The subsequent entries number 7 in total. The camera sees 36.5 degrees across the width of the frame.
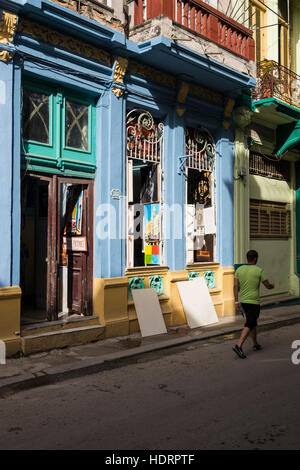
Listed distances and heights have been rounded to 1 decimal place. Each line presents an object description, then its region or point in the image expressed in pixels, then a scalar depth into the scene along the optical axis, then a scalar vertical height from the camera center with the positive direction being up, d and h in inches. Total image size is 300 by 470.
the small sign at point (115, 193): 336.8 +40.5
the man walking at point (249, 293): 277.0 -27.8
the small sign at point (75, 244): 339.0 +3.0
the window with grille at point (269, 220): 492.1 +31.9
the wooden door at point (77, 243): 335.9 +3.8
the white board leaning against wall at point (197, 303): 384.2 -47.7
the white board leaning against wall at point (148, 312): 348.2 -50.1
